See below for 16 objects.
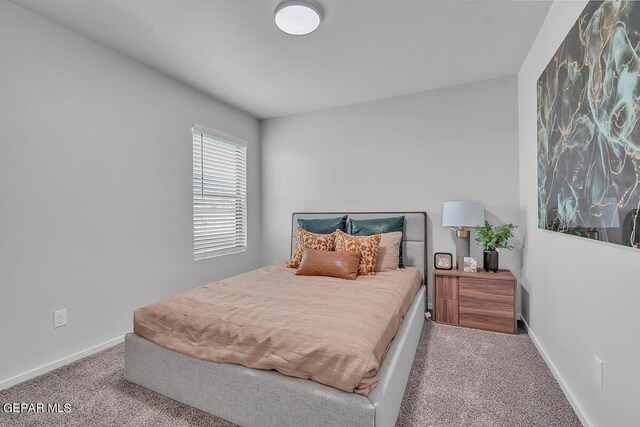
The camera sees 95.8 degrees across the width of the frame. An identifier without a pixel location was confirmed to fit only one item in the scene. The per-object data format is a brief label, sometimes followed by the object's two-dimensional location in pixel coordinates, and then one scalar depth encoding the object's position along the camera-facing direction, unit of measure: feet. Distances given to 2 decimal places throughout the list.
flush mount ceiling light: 6.36
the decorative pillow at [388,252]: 9.65
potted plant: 9.23
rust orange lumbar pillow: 8.70
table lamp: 9.58
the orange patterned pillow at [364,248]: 9.21
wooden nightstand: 8.82
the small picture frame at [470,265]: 9.53
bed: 4.21
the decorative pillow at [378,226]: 10.67
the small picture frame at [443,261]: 10.26
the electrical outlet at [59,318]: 7.13
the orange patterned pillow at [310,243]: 10.16
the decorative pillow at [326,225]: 11.43
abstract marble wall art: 3.77
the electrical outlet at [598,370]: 4.56
